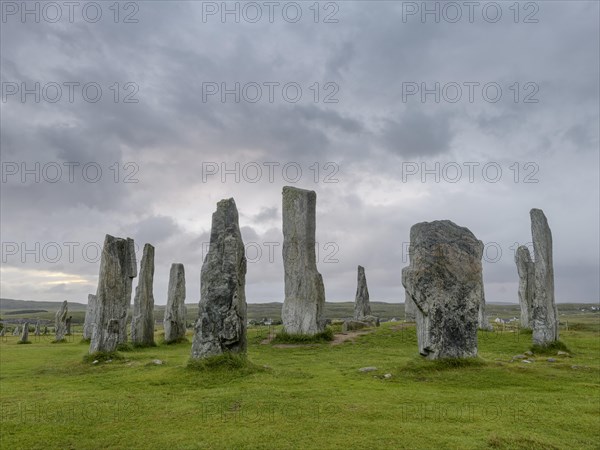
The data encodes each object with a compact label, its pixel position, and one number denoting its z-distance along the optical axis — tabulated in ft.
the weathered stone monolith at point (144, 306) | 90.68
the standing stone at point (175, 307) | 97.50
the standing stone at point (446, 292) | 51.08
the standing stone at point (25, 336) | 115.25
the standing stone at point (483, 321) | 110.42
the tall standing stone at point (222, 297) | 49.90
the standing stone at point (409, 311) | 126.29
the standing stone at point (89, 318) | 118.73
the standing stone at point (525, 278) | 105.50
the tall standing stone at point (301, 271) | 90.22
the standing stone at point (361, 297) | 131.13
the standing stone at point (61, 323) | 118.72
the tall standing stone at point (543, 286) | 73.41
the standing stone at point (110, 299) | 69.21
